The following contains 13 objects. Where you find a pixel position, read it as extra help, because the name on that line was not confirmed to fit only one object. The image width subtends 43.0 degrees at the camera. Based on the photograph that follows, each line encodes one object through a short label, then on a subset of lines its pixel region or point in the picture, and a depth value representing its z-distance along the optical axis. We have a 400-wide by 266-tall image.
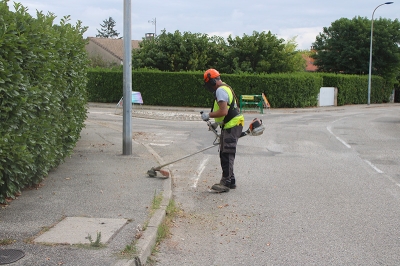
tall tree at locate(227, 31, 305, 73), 36.22
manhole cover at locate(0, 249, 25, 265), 4.59
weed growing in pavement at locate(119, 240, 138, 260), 4.84
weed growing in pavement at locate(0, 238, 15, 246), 5.04
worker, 8.01
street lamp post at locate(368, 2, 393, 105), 42.39
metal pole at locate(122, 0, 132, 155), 10.82
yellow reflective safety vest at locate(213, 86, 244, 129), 8.03
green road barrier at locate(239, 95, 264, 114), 29.60
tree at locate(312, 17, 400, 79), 48.16
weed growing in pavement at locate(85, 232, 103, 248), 5.05
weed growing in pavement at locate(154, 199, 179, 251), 5.80
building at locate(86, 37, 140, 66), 58.19
